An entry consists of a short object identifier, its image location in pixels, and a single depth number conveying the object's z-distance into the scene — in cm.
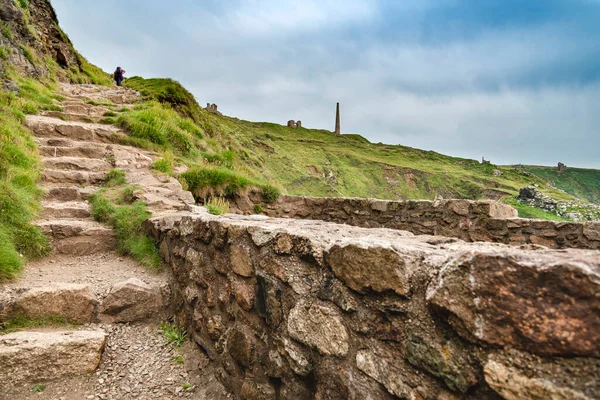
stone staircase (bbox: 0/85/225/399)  244
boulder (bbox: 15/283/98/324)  279
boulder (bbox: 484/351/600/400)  94
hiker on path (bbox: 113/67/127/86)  1842
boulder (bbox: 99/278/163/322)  310
